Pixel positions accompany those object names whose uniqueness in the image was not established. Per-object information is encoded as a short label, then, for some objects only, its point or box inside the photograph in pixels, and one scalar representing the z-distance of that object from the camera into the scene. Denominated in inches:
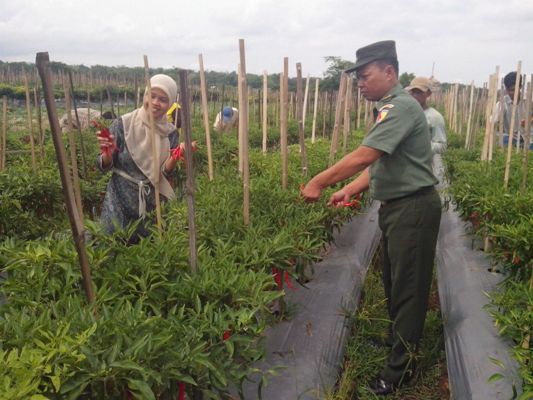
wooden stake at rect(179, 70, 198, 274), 73.0
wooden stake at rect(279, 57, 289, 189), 128.2
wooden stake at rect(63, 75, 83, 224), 61.9
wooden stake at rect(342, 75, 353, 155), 210.2
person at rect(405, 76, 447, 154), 195.9
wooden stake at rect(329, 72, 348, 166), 178.7
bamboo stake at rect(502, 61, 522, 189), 136.2
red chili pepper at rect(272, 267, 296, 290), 102.0
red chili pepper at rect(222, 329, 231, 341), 69.1
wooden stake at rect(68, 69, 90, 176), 172.2
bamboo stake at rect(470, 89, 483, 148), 286.7
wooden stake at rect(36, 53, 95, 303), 49.8
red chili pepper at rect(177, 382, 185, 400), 62.4
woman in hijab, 117.7
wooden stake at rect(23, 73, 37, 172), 162.6
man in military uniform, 95.6
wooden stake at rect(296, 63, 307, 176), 145.9
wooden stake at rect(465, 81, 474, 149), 284.8
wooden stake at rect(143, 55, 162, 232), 88.9
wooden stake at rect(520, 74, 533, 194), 126.8
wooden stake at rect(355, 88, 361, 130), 384.7
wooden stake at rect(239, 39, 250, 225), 100.3
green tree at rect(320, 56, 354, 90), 986.1
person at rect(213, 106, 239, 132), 312.8
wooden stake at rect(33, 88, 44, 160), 188.9
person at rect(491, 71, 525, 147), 200.0
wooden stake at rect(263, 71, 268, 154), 149.5
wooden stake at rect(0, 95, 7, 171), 175.9
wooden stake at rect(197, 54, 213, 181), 122.6
